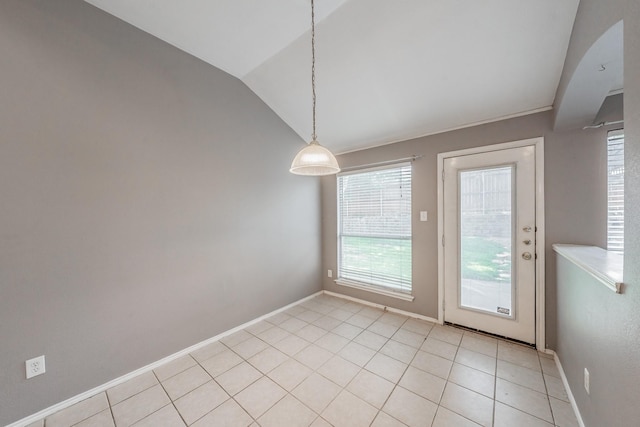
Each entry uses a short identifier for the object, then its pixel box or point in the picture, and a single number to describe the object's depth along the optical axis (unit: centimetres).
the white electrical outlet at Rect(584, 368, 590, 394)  138
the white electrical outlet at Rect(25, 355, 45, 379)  157
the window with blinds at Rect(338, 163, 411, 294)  313
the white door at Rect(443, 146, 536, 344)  231
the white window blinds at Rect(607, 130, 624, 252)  191
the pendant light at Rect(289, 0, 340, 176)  164
